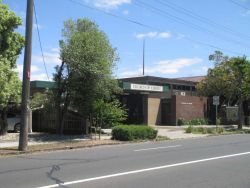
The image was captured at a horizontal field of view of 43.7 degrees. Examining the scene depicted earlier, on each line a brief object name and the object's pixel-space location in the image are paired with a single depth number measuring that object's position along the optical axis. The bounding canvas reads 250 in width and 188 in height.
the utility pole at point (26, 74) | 13.01
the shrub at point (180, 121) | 30.17
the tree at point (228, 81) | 26.90
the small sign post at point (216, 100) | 23.06
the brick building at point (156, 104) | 28.00
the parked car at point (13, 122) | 19.44
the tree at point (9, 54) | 14.66
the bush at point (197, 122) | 30.67
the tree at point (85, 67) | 16.87
